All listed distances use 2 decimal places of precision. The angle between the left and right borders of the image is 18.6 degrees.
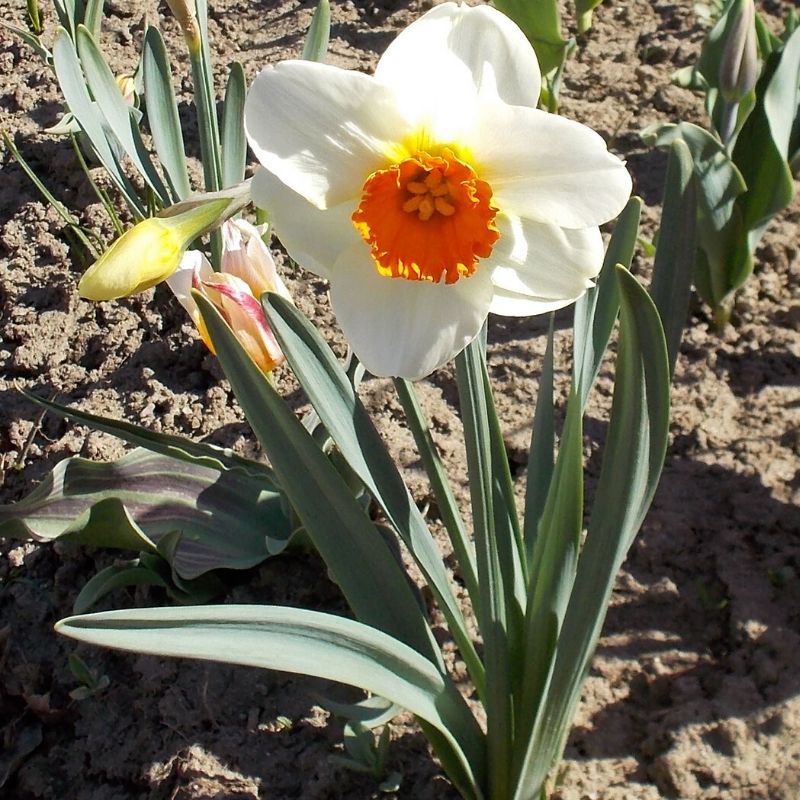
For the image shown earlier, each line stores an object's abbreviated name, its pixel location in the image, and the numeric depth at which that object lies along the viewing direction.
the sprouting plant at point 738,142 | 0.82
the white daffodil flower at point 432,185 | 0.58
